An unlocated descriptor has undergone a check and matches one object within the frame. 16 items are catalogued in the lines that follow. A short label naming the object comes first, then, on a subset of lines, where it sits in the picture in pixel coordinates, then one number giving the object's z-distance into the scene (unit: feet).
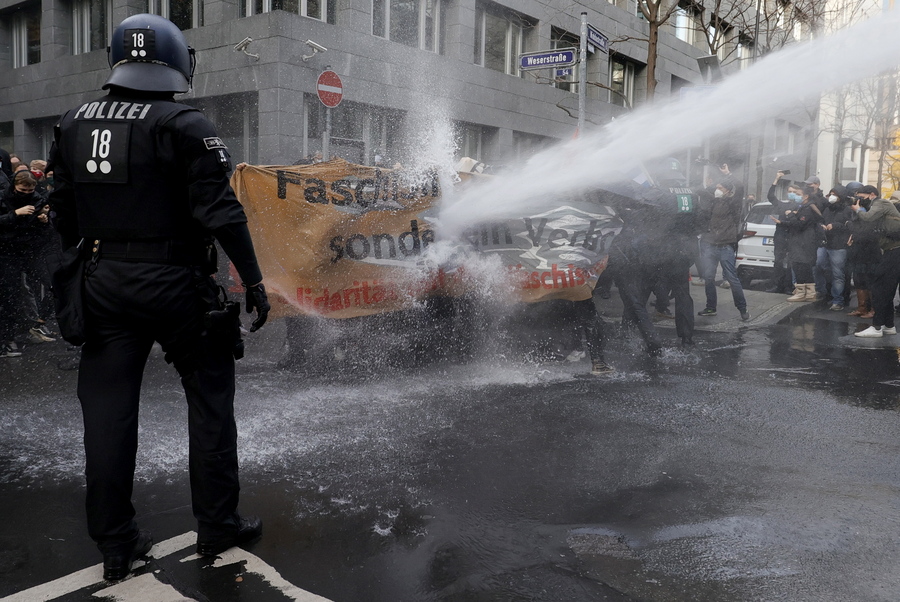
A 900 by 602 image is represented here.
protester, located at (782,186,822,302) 39.17
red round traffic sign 34.76
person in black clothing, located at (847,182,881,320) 31.50
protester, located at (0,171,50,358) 23.77
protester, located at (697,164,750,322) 33.83
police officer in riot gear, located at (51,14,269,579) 9.34
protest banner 20.07
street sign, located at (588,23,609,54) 35.70
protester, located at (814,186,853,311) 37.43
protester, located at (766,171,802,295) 41.37
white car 45.85
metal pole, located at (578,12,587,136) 34.62
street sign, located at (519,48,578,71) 34.42
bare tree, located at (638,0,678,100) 41.91
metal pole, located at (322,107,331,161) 36.99
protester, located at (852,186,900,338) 29.45
